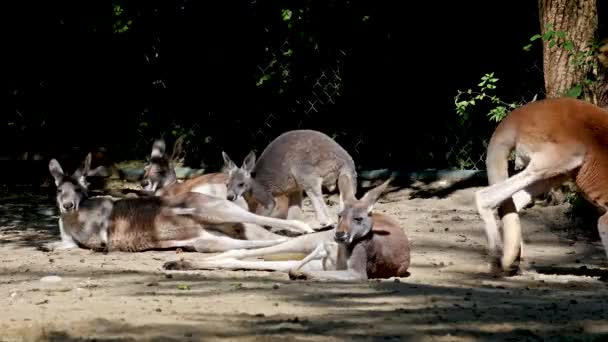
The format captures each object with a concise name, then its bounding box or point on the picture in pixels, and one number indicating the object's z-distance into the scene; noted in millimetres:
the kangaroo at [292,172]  17266
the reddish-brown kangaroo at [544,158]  12695
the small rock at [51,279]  11782
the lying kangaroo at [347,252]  12062
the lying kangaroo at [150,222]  15383
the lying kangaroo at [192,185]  15719
